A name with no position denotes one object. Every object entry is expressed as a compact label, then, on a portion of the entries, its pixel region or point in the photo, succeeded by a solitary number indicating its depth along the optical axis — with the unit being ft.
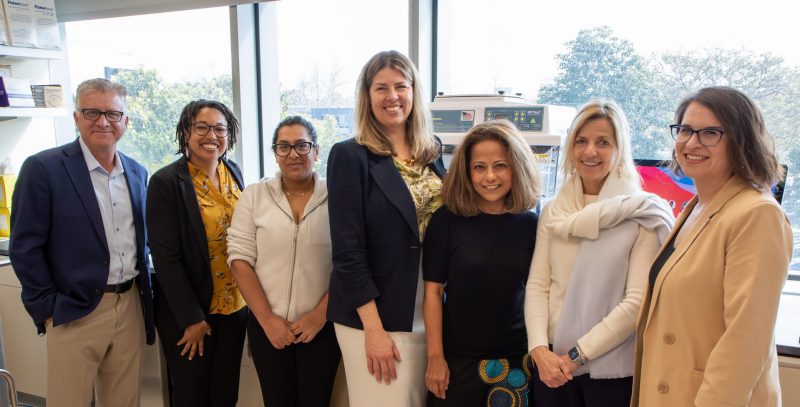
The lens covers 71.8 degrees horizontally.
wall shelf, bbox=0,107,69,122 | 9.25
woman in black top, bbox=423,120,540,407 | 5.23
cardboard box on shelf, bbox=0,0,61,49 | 9.53
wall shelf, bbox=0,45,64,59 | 9.37
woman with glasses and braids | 6.37
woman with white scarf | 4.72
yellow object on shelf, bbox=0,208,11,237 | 9.94
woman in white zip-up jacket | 6.24
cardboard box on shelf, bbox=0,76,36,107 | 9.36
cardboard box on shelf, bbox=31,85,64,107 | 9.98
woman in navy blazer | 5.28
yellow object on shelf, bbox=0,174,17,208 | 9.80
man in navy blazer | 6.26
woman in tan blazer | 3.68
